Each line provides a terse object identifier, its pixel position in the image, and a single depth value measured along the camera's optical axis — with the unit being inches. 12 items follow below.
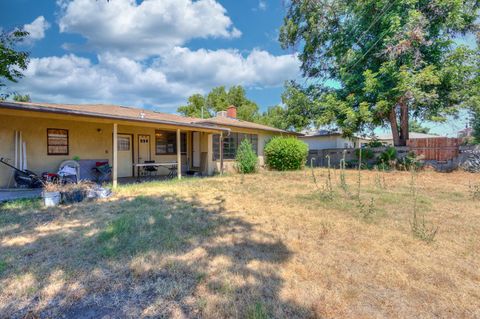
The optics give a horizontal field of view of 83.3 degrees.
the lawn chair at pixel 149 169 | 446.0
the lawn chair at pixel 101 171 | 352.2
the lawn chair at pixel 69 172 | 303.7
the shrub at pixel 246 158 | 518.9
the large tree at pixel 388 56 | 502.6
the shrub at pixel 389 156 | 568.5
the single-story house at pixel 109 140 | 309.6
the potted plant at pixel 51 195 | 233.1
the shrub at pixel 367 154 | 611.8
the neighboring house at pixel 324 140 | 862.5
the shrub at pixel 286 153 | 565.9
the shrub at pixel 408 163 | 524.5
